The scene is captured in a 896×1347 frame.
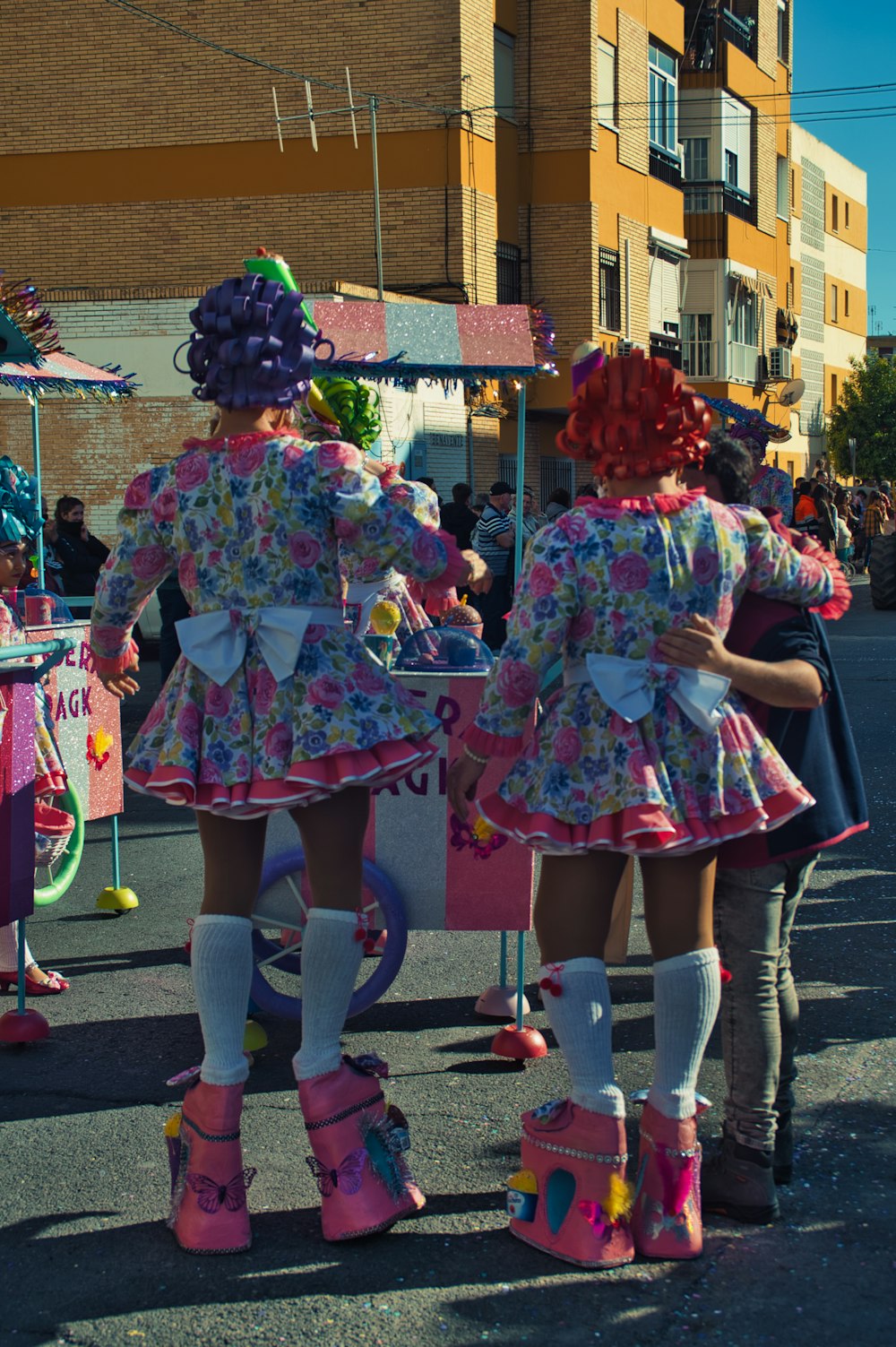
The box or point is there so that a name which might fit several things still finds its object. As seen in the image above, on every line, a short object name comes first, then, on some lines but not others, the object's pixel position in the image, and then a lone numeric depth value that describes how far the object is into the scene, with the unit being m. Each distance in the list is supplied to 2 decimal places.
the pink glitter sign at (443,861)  4.56
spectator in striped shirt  13.87
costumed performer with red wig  3.22
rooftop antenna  20.33
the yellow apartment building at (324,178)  18.56
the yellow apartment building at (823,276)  45.47
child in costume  5.16
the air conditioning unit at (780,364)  38.00
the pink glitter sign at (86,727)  5.74
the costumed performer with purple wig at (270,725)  3.34
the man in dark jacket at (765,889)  3.44
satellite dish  23.98
